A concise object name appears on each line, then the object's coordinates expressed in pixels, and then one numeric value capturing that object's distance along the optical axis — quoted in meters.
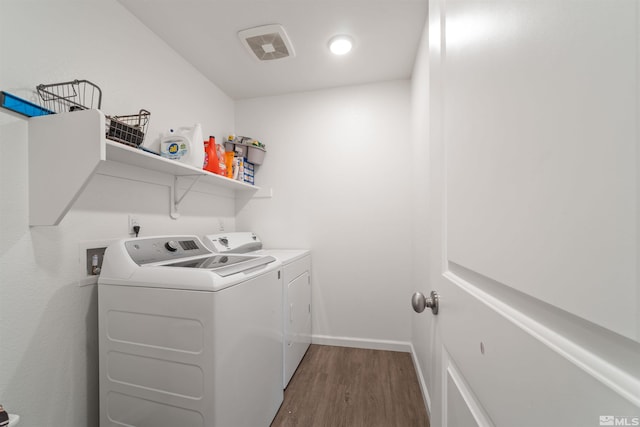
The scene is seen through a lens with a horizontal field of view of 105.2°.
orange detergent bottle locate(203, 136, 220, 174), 1.97
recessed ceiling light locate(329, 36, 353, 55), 1.89
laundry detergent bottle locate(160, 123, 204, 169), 1.68
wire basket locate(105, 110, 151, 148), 1.22
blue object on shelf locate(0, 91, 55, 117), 0.99
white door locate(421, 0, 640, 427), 0.22
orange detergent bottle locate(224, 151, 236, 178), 2.28
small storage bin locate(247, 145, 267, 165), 2.58
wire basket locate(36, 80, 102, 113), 1.12
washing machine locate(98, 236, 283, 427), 1.08
